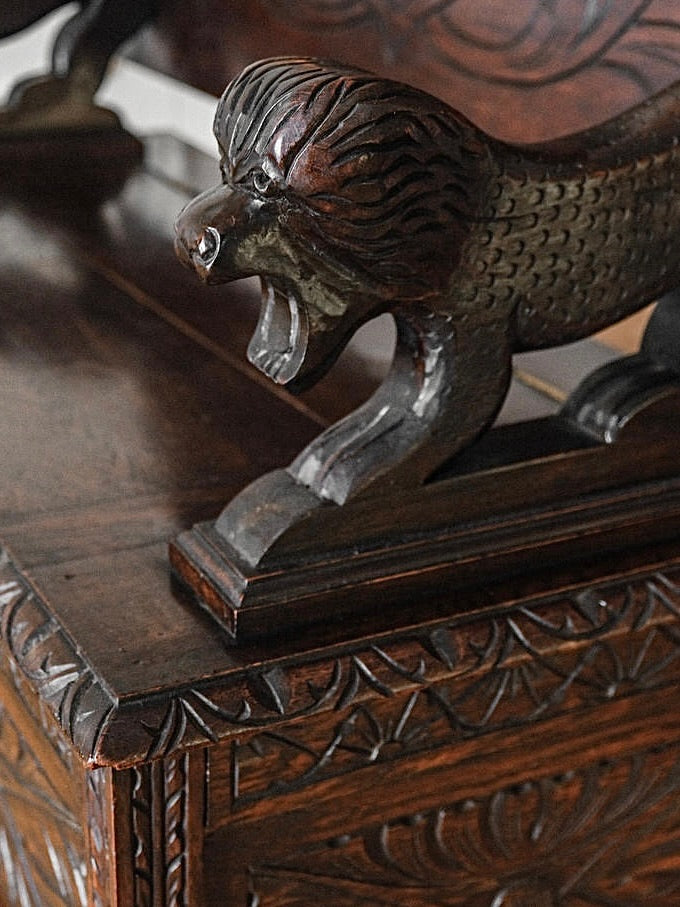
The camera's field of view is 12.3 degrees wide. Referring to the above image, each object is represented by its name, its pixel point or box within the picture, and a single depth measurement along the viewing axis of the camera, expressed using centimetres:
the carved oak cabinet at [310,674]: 120
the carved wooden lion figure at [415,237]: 116
